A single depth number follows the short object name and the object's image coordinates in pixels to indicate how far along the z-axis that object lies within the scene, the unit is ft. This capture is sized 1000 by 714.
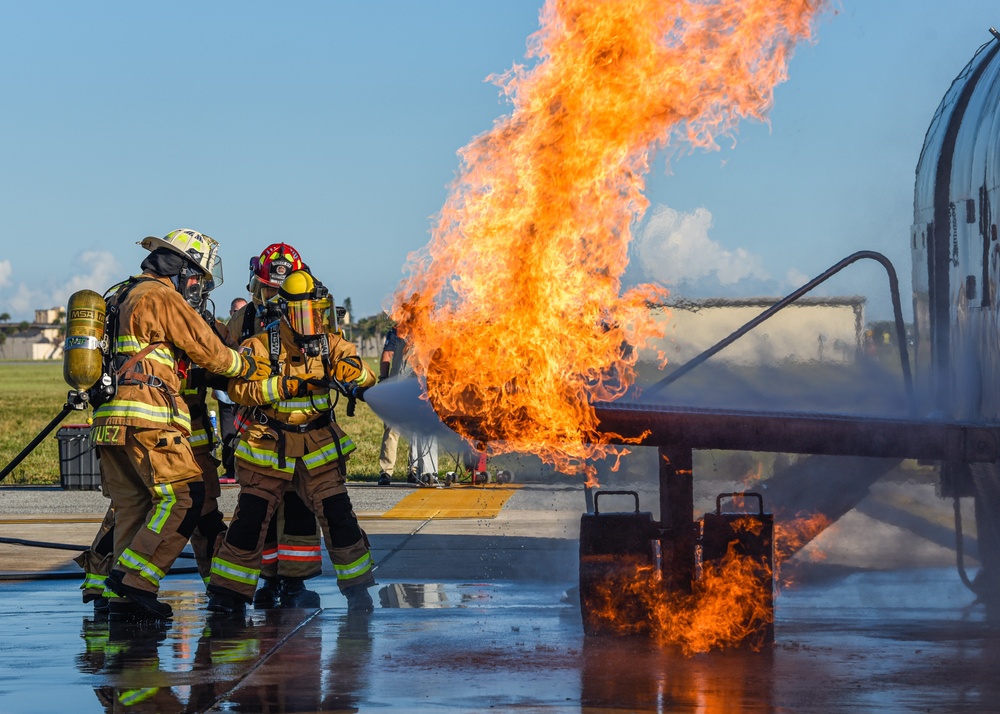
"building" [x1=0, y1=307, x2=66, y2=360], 575.38
